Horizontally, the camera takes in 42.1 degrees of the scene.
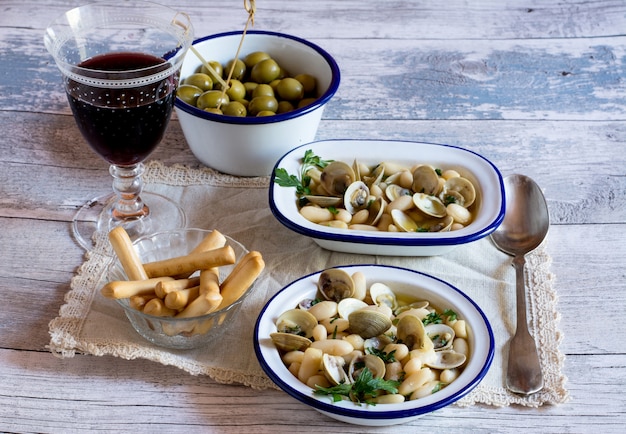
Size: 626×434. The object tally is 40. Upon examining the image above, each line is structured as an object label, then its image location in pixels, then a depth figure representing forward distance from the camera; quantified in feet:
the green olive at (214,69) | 4.74
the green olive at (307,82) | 4.76
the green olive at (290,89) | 4.66
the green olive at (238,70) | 4.83
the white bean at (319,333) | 3.35
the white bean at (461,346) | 3.33
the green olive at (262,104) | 4.53
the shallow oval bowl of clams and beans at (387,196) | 3.83
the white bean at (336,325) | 3.42
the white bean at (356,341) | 3.33
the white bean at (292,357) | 3.27
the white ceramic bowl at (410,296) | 3.04
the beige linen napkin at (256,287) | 3.44
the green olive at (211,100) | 4.47
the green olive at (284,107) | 4.60
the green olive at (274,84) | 4.72
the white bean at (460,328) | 3.39
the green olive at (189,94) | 4.54
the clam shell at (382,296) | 3.57
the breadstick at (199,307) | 3.26
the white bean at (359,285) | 3.57
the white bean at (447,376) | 3.20
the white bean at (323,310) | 3.45
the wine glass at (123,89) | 3.65
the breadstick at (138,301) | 3.33
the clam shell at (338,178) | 4.11
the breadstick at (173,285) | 3.34
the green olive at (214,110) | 4.42
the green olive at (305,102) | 4.63
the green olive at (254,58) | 4.86
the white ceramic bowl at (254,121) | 4.30
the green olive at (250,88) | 4.73
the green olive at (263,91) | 4.61
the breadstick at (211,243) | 3.61
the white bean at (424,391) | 3.13
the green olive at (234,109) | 4.46
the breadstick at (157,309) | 3.31
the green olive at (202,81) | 4.64
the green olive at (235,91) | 4.61
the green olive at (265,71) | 4.76
